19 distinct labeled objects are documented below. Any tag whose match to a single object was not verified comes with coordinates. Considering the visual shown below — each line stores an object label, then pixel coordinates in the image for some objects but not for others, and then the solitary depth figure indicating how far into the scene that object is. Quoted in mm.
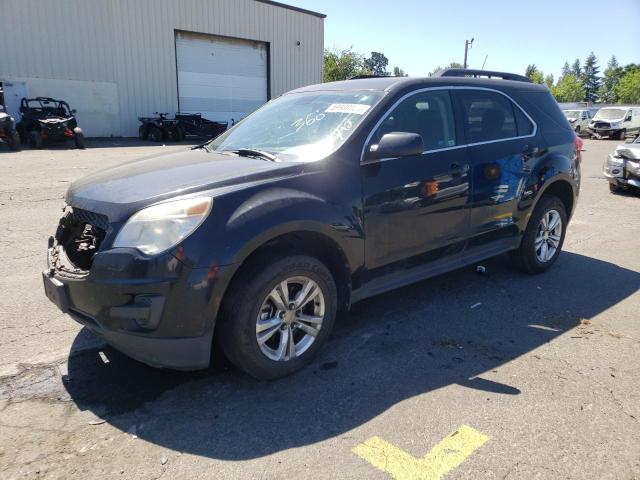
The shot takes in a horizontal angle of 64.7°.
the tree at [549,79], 116875
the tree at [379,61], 130125
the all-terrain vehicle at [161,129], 21750
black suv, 2676
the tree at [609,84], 109338
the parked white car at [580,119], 31911
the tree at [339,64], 59531
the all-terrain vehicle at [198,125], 22219
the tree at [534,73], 107762
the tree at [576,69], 136575
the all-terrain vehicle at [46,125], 17234
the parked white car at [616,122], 29734
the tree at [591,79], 120262
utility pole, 51719
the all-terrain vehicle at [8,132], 15625
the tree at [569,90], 104000
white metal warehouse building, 20609
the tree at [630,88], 89312
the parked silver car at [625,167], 9984
